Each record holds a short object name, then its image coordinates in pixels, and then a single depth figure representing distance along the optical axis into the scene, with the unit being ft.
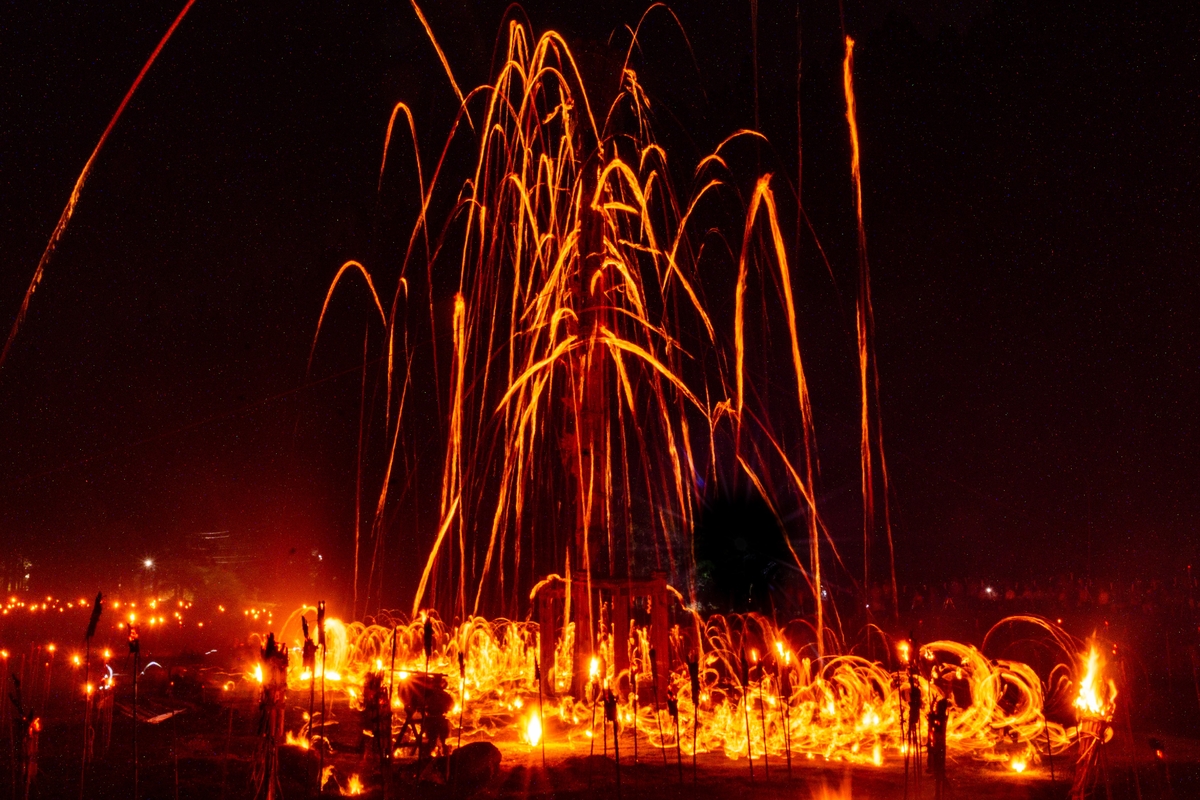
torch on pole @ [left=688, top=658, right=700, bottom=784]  27.35
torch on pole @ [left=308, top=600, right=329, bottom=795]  26.32
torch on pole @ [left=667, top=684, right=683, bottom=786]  32.44
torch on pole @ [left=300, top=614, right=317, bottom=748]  26.66
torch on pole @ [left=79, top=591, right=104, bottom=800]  22.54
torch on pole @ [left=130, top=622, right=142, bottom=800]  25.18
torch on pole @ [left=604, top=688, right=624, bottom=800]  27.32
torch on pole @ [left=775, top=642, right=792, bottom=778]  43.43
